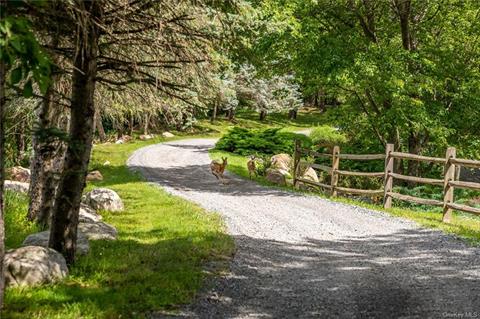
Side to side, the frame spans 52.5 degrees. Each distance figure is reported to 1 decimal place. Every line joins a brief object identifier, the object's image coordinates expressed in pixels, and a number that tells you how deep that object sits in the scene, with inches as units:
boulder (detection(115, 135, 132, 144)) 1553.6
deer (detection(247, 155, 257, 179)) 837.8
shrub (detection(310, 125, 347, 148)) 1145.4
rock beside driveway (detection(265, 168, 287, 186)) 818.8
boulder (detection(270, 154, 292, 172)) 990.7
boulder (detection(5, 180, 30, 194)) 610.8
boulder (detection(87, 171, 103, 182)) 828.9
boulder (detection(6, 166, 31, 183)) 768.9
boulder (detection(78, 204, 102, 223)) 393.2
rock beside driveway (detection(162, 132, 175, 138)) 1730.7
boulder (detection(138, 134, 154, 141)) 1654.2
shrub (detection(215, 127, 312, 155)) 1240.8
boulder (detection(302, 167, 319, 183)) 879.2
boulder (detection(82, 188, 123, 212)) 520.1
